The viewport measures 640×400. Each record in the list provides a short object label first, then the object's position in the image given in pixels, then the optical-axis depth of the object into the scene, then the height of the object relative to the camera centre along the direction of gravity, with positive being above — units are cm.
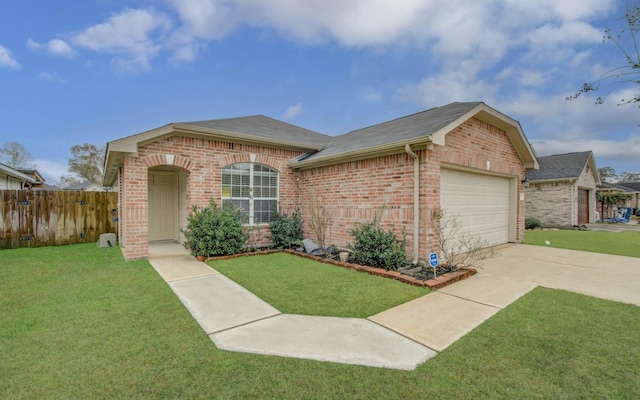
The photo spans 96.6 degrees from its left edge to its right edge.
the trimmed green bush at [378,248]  620 -113
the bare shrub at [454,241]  639 -115
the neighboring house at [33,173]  2077 +181
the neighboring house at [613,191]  2400 +2
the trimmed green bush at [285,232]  893 -109
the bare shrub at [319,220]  879 -70
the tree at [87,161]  3712 +466
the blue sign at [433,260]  539 -117
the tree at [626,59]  321 +157
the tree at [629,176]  5162 +421
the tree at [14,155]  3084 +458
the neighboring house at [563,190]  1734 +59
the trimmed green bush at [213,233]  744 -94
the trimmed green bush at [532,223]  1667 -145
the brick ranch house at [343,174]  662 +71
